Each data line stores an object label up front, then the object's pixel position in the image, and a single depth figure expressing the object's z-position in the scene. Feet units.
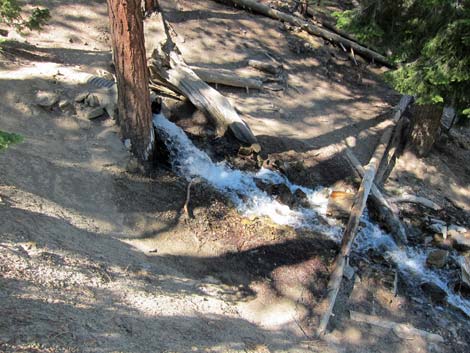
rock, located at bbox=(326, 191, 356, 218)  31.09
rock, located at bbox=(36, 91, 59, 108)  28.60
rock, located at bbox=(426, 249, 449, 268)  28.91
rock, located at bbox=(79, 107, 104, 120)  29.50
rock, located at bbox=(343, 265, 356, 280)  26.57
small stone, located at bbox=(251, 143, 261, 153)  33.42
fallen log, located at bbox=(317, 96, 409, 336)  24.02
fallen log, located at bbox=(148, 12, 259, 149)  34.30
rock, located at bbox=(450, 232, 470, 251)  30.22
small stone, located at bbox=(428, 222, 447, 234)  31.45
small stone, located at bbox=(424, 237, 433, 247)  30.73
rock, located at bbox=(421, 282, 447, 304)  26.96
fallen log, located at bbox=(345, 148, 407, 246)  30.58
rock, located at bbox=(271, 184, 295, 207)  30.96
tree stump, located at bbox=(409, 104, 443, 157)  36.40
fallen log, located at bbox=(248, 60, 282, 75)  45.98
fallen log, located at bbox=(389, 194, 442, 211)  33.81
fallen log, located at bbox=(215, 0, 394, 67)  54.24
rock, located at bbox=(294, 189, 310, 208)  31.52
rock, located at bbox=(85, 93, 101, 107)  30.07
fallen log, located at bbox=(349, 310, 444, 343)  24.12
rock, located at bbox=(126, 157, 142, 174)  27.94
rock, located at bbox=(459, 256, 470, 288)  27.83
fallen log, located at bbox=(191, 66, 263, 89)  40.37
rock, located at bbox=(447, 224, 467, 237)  31.24
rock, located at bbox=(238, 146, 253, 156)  33.22
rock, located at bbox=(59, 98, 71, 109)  29.12
